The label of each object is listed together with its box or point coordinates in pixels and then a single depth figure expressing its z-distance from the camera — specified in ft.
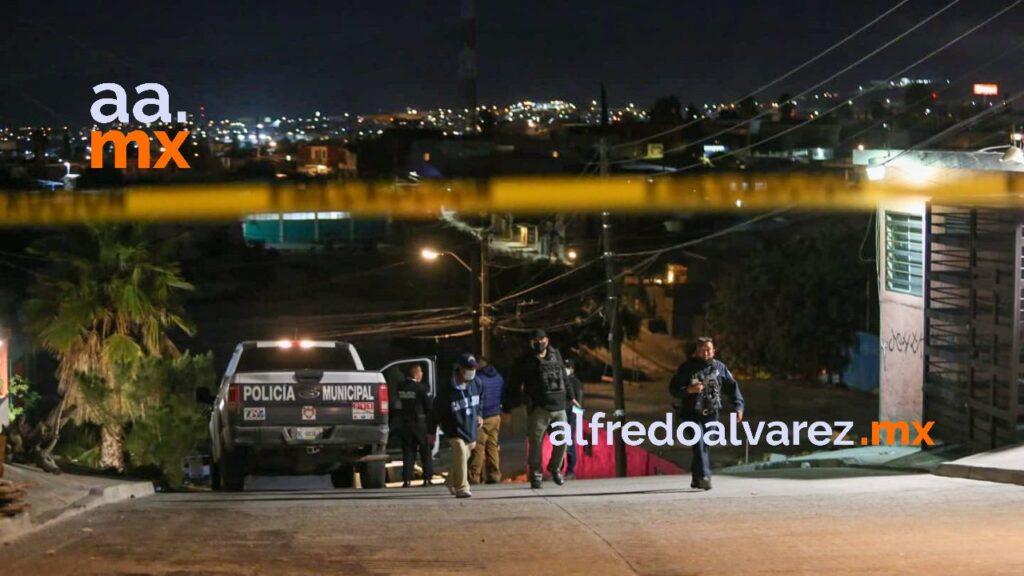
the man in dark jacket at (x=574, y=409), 50.90
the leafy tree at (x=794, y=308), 140.77
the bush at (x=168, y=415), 78.54
